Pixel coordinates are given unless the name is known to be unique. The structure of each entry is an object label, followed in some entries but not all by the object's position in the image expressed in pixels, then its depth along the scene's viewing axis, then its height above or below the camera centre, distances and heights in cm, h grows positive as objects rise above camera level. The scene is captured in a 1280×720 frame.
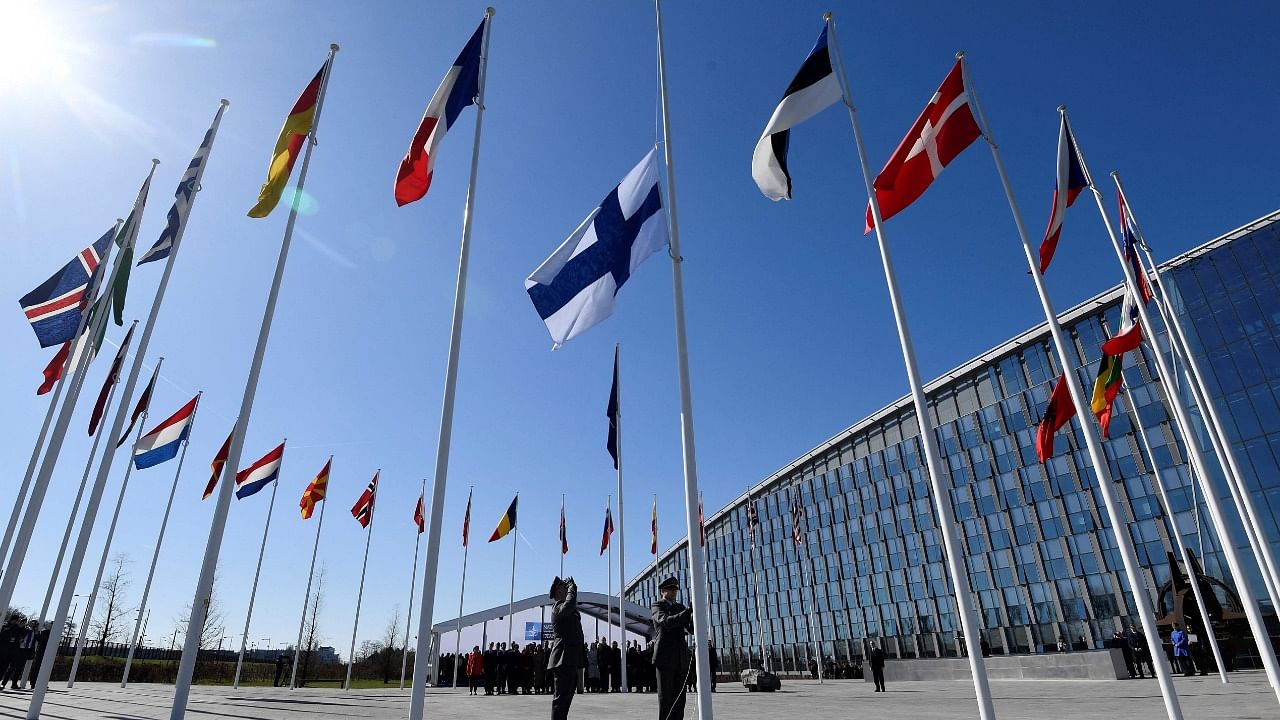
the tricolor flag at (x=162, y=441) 1603 +528
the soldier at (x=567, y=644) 832 +24
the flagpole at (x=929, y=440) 588 +200
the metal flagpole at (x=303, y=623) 2803 +203
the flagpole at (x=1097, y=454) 621 +190
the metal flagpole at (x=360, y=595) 2920 +331
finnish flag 792 +441
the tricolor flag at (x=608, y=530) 2976 +545
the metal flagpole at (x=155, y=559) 2273 +383
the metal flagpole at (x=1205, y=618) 1631 +48
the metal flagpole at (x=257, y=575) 2777 +387
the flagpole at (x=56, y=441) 1051 +361
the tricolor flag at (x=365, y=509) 2831 +633
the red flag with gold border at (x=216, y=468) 1996 +598
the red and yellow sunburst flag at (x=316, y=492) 2617 +649
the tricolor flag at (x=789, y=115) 802 +588
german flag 1055 +782
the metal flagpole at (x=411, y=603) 3230 +305
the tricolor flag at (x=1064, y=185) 933 +617
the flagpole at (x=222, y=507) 744 +193
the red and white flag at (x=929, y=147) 848 +583
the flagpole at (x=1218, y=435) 1054 +312
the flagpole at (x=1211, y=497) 824 +178
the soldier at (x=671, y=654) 699 +6
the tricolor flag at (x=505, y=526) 2878 +554
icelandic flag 1159 +621
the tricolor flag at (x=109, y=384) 1488 +610
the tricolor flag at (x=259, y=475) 2117 +590
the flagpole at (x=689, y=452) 588 +195
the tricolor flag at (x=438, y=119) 916 +703
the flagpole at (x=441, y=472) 623 +192
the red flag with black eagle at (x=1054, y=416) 1223 +384
